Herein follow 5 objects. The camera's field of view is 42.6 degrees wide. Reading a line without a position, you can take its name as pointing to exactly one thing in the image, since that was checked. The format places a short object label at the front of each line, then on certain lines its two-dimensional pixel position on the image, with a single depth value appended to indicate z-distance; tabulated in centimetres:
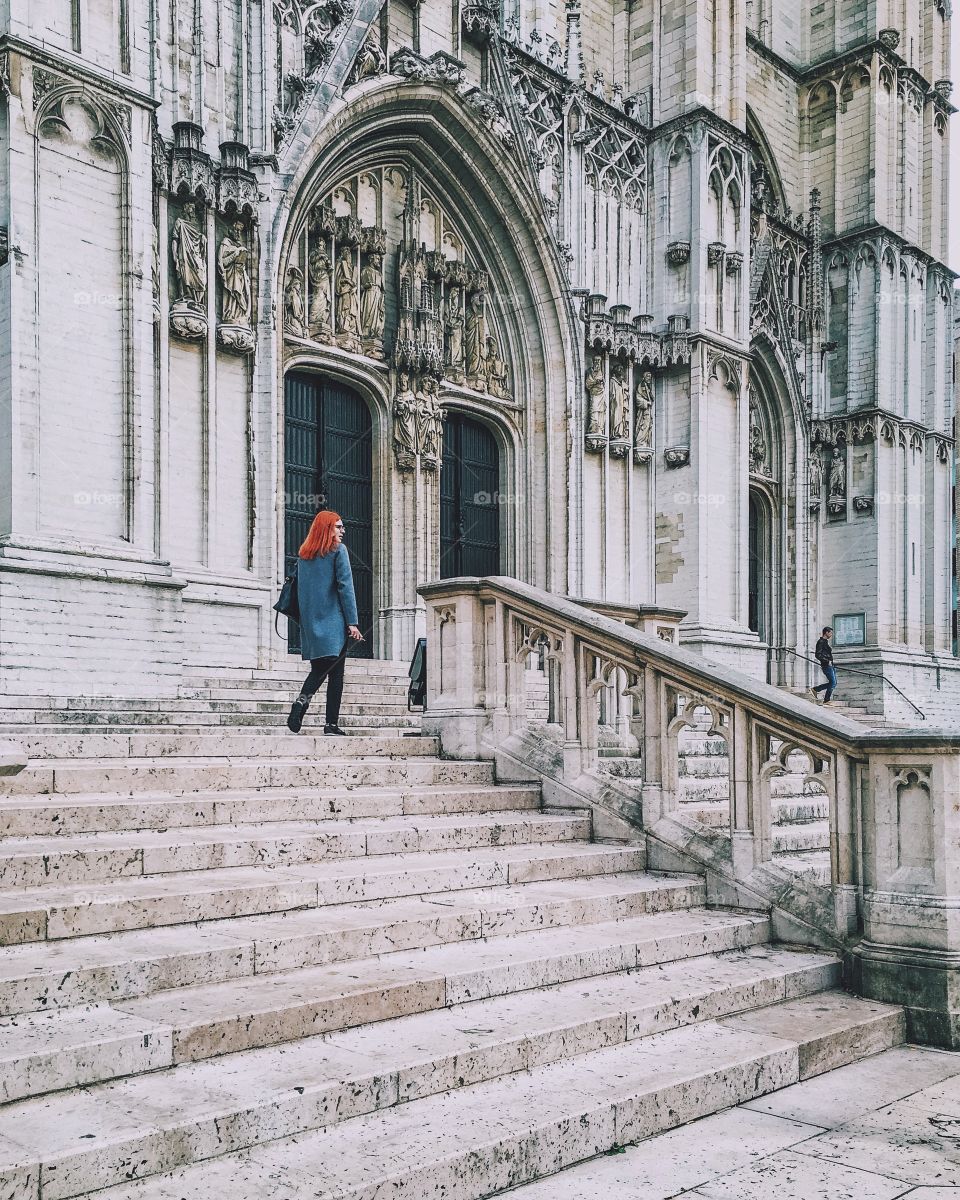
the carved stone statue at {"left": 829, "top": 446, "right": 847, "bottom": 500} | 2264
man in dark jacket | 1989
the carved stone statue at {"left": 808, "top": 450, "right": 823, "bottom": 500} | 2281
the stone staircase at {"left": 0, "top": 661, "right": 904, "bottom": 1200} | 364
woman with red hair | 856
